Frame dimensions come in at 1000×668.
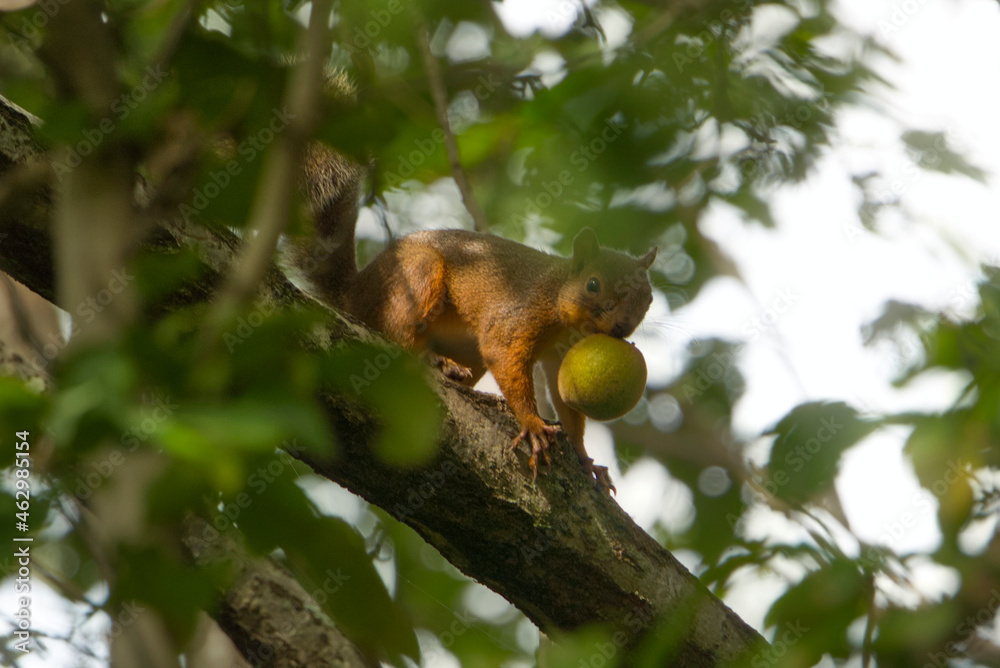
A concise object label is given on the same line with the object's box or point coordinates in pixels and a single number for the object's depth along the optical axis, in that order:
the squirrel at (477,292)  6.32
